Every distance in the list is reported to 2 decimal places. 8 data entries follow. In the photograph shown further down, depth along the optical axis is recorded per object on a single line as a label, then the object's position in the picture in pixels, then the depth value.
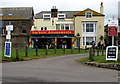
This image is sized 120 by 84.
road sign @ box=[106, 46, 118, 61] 16.14
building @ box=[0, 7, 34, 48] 54.64
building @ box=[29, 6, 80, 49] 52.25
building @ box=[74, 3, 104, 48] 52.59
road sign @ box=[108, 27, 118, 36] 16.64
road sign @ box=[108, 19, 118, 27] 16.48
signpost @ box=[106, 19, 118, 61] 16.19
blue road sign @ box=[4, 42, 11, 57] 21.31
